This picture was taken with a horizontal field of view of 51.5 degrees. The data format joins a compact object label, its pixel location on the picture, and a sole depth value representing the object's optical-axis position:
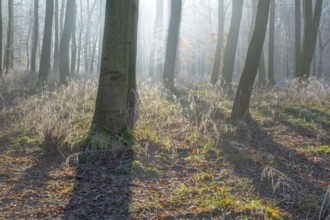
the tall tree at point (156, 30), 19.63
